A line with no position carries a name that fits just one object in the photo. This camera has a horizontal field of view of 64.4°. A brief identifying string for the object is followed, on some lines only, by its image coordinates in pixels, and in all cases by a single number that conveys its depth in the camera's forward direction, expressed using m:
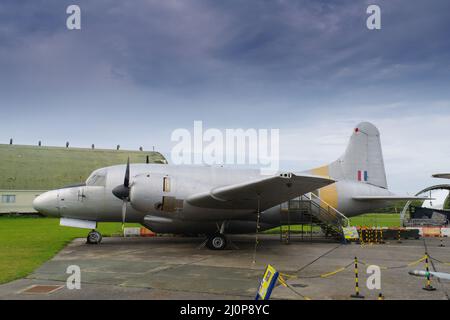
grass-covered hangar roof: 46.16
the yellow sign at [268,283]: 6.31
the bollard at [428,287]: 8.39
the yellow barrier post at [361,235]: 20.30
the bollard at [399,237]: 20.89
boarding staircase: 18.70
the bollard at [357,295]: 7.69
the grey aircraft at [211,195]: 14.32
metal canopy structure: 44.31
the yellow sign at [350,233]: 19.81
